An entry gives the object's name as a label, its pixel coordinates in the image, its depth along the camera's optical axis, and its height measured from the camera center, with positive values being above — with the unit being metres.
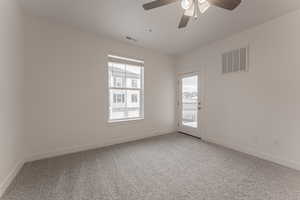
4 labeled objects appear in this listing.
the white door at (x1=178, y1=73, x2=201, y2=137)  4.30 -0.18
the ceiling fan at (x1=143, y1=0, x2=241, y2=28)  1.62 +1.17
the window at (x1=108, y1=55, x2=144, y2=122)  3.77 +0.29
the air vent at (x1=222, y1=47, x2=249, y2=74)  3.11 +0.91
